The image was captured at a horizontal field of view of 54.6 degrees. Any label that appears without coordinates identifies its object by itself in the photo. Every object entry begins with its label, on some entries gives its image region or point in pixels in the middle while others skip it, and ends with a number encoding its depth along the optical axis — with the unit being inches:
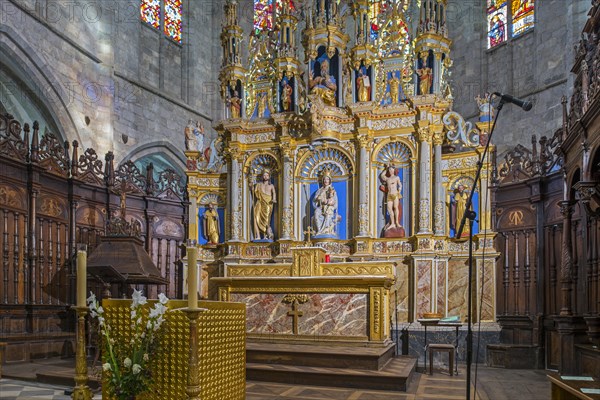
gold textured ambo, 173.0
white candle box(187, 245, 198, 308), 148.3
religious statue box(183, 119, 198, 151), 511.5
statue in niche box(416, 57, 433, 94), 455.5
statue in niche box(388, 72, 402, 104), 467.5
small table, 364.8
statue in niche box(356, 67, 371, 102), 471.8
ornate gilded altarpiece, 439.5
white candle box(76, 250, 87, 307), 169.0
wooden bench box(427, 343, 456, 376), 356.5
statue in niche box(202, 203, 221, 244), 501.4
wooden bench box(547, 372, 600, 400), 158.2
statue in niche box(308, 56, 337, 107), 475.2
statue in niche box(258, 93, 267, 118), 508.4
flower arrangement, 156.0
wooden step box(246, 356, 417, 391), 301.9
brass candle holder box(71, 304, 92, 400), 168.4
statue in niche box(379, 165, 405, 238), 453.7
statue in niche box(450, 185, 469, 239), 441.4
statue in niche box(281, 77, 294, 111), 492.1
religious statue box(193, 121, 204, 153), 517.5
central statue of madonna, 464.8
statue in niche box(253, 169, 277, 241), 484.4
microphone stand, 168.0
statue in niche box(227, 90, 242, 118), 506.0
